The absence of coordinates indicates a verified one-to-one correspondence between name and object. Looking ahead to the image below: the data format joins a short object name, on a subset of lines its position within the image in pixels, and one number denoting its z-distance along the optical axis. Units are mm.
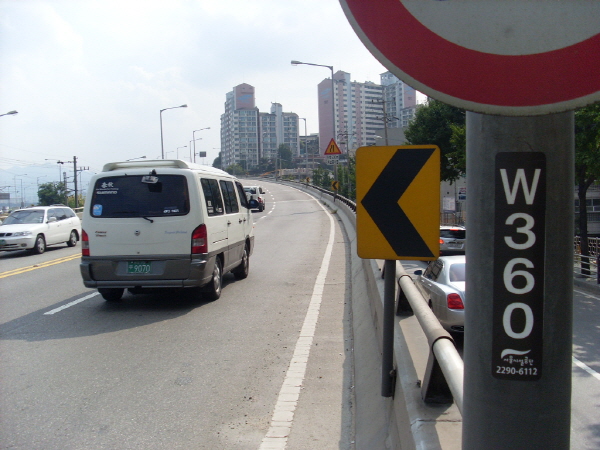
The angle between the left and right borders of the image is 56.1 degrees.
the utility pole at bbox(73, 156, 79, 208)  68812
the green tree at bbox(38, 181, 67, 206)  73750
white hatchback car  18844
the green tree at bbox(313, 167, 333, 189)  95812
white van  8859
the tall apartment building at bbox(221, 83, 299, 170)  196750
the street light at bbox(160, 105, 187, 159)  49644
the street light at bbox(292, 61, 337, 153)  39456
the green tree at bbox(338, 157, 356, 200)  77938
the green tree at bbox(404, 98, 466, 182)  42750
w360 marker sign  1374
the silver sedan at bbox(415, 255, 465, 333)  9211
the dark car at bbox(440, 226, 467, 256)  21156
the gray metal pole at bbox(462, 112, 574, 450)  1379
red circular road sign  1112
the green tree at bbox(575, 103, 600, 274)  15727
